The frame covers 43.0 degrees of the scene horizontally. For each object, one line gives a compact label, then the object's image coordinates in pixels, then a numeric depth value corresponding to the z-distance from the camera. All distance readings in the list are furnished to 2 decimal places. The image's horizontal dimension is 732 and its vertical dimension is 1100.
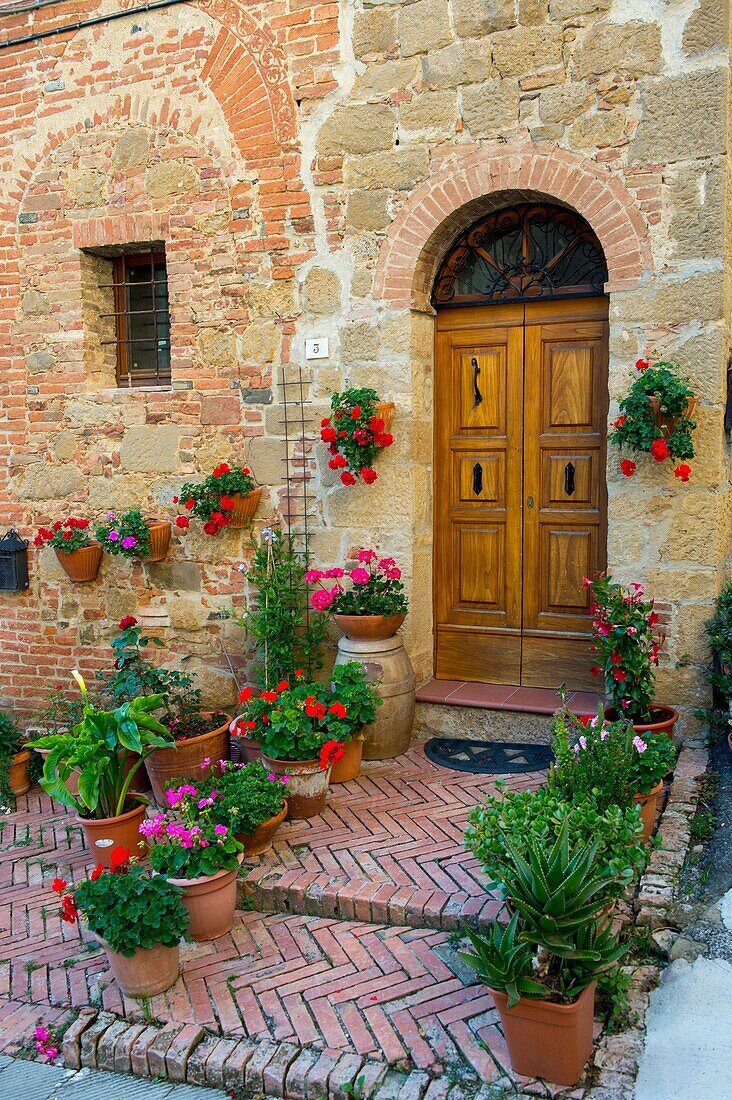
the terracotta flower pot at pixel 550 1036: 2.81
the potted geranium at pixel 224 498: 5.89
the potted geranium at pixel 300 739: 4.72
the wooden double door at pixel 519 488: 5.53
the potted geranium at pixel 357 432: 5.39
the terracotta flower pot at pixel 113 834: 4.42
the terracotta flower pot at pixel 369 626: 5.35
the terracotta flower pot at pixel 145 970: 3.44
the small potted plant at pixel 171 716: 5.22
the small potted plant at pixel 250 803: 4.16
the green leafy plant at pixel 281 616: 5.74
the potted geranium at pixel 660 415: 4.66
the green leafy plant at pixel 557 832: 3.03
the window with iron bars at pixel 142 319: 6.61
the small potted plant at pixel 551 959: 2.82
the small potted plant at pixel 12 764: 5.82
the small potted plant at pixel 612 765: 3.71
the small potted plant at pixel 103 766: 4.31
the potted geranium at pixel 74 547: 6.41
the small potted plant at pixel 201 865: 3.73
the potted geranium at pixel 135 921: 3.36
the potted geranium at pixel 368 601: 5.36
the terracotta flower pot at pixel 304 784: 4.72
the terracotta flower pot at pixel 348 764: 5.19
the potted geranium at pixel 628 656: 4.68
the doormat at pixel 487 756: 5.24
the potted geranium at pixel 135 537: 6.16
